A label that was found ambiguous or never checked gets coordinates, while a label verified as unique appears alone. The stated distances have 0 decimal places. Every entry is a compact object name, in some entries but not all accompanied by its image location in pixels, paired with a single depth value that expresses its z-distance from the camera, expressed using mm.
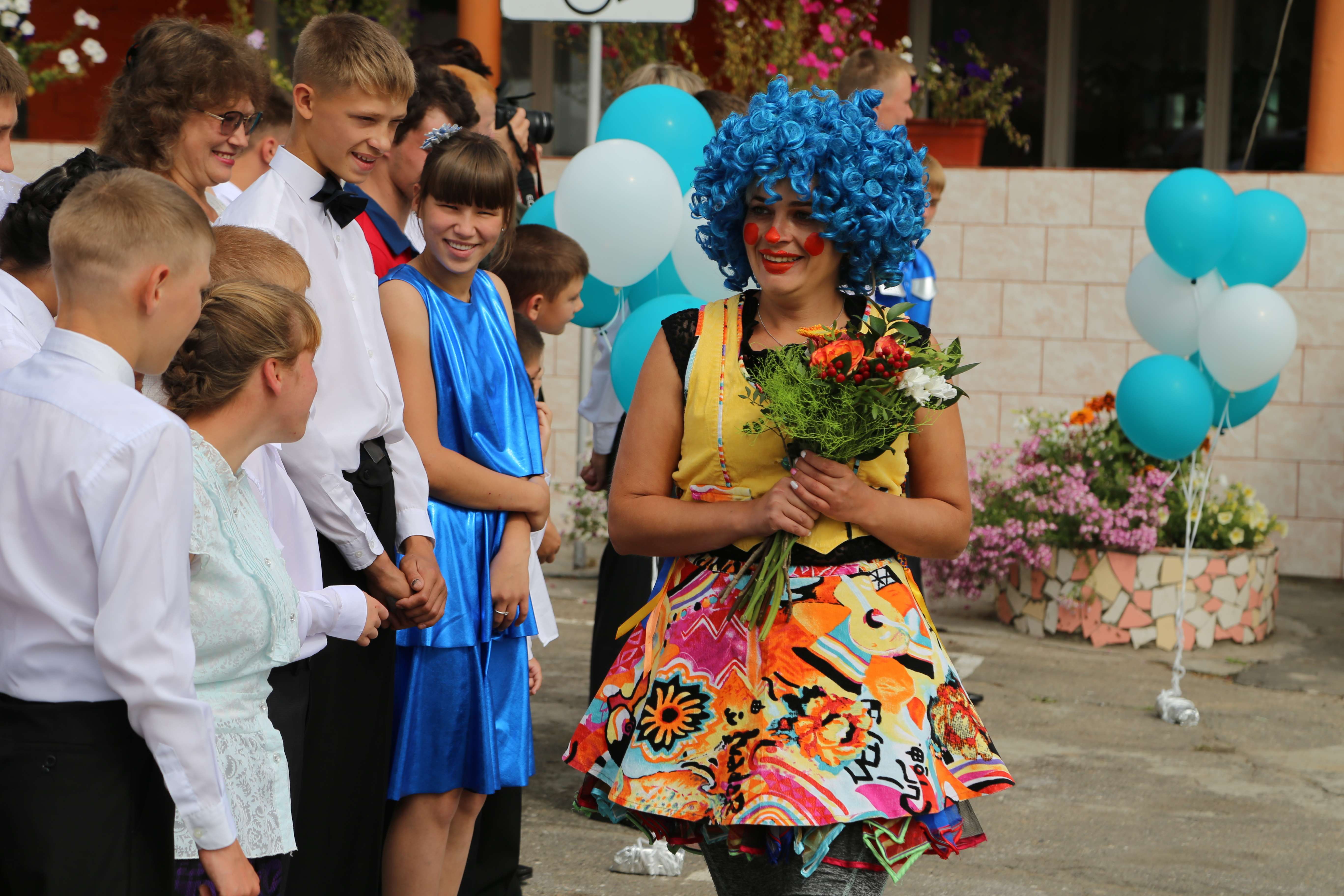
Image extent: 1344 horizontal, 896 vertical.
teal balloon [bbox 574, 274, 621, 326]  9047
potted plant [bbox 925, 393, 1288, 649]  12836
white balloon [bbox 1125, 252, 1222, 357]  11383
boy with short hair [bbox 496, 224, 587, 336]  7676
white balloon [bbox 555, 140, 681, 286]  8117
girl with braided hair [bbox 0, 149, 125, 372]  4355
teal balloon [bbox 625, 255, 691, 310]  9047
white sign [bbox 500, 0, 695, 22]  10711
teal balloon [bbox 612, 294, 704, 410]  8000
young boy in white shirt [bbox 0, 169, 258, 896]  3375
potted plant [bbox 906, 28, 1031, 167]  18031
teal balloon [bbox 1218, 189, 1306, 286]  11039
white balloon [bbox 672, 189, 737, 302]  8562
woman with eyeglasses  5672
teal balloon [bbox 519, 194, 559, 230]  9516
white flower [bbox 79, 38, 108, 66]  12109
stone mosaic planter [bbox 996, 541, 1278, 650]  12828
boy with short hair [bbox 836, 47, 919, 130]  10609
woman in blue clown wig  4523
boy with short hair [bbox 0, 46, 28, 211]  5539
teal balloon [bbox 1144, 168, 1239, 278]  10875
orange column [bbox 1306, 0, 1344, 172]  16547
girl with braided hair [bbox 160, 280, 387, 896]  3955
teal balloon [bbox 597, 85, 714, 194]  9203
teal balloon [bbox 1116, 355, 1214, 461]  11086
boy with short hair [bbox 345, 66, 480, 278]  6555
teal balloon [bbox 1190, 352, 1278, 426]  11578
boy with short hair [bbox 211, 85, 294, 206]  8984
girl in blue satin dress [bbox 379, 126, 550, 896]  5895
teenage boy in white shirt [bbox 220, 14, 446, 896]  5305
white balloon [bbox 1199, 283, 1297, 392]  10875
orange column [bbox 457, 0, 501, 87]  17562
